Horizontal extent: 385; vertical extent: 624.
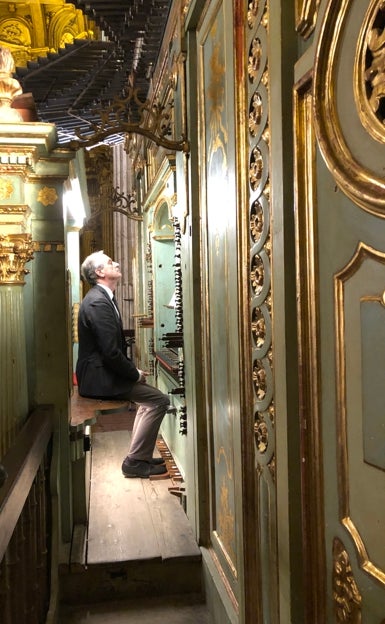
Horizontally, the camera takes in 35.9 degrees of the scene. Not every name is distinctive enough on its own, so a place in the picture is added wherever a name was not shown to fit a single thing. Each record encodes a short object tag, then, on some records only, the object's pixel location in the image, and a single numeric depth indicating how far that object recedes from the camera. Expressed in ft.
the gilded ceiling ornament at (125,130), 10.78
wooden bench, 12.37
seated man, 14.11
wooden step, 10.98
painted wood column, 10.12
